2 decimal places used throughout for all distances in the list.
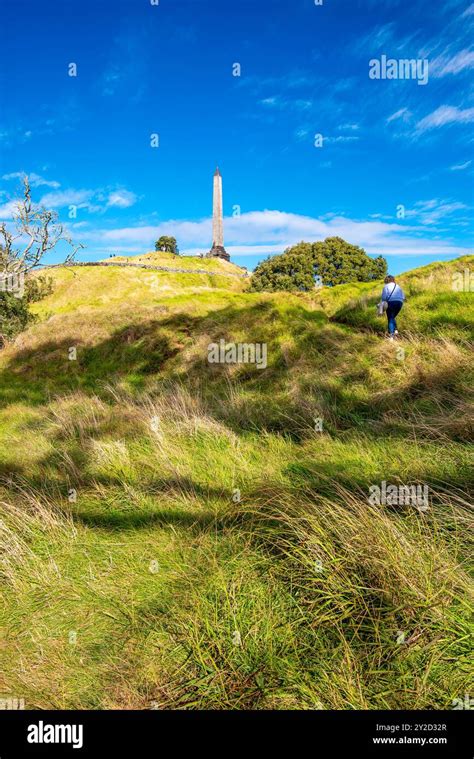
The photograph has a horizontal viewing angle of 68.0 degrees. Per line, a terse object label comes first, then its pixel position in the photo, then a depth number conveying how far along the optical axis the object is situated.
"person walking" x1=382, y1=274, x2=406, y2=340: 9.59
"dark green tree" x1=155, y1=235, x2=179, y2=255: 90.62
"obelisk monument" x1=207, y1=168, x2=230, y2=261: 68.25
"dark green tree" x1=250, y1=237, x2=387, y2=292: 43.31
